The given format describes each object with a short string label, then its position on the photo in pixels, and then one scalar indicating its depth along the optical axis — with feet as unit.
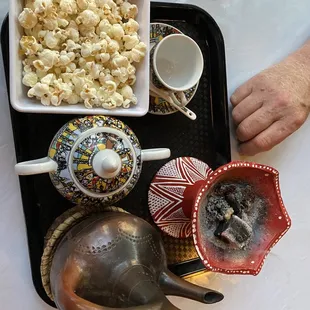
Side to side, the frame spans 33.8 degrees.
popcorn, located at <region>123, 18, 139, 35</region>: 2.41
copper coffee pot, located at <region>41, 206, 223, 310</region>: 2.08
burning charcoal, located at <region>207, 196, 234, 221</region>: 2.44
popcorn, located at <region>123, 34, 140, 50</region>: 2.40
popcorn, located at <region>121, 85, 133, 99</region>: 2.41
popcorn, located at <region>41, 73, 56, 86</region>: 2.26
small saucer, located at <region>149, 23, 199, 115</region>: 2.68
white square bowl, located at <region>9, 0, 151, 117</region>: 2.20
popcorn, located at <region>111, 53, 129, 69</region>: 2.37
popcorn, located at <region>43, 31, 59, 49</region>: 2.27
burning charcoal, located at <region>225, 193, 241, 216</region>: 2.48
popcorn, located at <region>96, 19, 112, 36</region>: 2.37
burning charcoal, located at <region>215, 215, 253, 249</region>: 2.42
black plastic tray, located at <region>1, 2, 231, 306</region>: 2.57
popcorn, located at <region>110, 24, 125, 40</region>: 2.38
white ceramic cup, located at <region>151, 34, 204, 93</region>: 2.59
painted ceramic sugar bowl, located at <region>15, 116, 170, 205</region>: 2.20
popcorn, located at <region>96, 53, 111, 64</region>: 2.33
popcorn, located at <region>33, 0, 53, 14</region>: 2.22
